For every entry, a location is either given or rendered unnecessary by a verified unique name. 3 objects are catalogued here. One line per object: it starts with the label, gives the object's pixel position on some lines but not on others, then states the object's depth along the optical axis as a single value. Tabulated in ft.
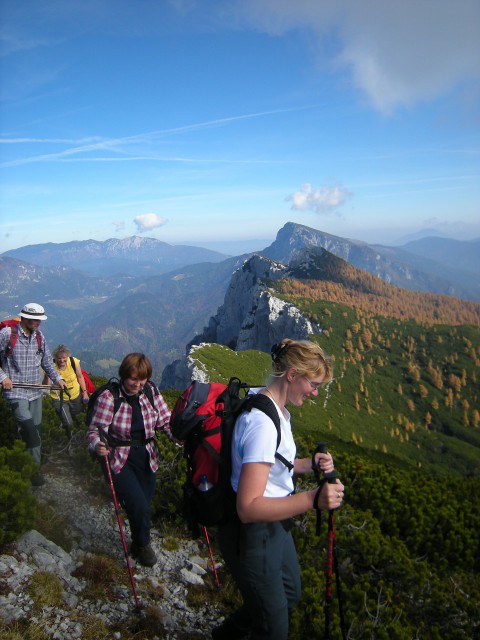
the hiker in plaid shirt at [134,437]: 18.07
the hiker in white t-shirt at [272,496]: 10.63
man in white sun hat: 25.34
